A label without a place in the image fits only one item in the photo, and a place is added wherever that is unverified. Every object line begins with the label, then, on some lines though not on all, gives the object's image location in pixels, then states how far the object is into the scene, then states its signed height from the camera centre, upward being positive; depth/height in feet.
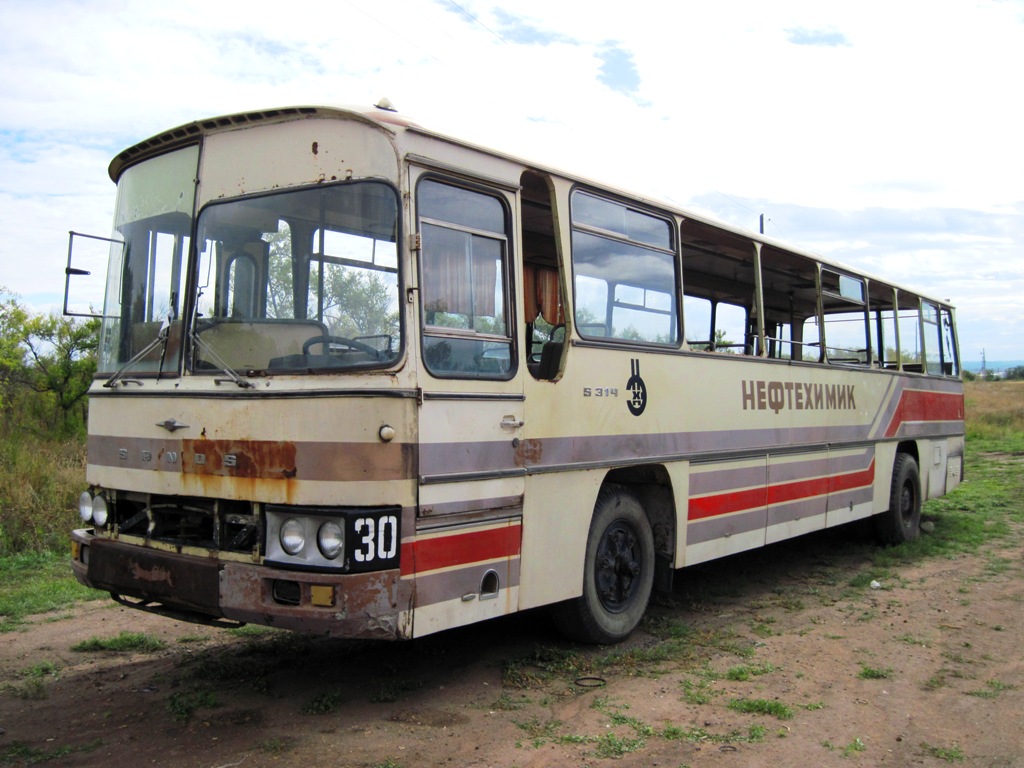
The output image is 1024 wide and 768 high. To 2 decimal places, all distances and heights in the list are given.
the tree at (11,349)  56.95 +6.54
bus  14.93 +1.12
